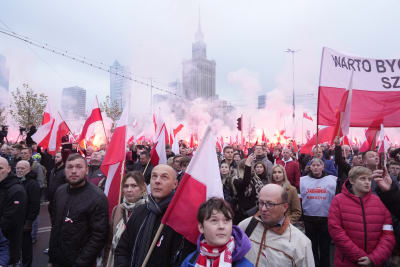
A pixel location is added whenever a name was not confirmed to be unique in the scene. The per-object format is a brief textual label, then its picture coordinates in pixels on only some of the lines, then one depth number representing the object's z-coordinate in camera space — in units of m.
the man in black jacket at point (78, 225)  3.32
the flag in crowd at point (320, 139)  9.81
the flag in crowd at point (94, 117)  5.98
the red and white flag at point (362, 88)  5.30
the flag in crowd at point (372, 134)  5.17
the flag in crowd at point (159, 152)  6.26
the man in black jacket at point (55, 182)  5.36
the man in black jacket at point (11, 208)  3.87
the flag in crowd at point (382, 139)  4.66
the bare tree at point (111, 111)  34.19
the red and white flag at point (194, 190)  2.67
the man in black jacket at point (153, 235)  2.66
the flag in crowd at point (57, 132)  8.01
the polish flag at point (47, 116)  8.94
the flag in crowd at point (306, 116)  16.41
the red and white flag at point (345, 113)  4.88
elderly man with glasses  2.62
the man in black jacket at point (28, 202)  4.96
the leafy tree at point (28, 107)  24.69
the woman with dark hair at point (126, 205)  3.34
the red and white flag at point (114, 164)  4.39
